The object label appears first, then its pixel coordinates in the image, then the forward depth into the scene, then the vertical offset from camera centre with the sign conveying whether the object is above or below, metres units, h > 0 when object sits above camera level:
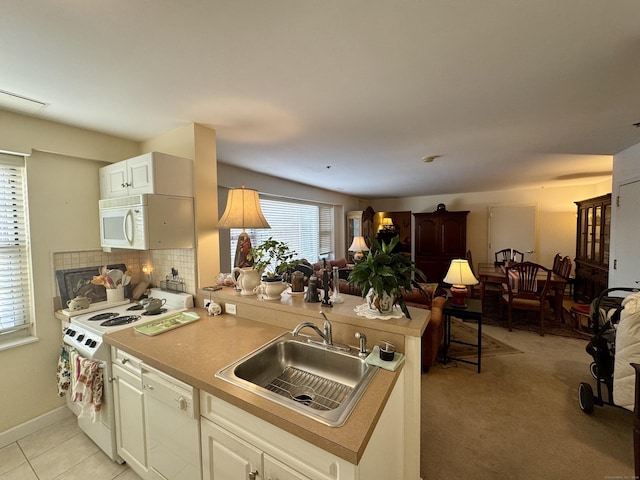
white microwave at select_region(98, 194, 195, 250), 1.90 +0.08
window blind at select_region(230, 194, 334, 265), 4.16 +0.07
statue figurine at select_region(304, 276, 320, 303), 1.77 -0.44
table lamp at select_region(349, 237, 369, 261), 5.70 -0.36
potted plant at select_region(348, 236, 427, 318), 1.38 -0.26
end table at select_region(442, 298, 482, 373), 2.59 -0.87
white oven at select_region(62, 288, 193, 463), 1.68 -0.75
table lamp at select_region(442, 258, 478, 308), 2.70 -0.54
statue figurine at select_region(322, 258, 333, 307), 1.68 -0.40
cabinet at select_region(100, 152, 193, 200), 1.92 +0.45
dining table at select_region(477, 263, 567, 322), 3.71 -0.81
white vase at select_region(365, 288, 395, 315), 1.46 -0.42
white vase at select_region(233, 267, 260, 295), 1.99 -0.38
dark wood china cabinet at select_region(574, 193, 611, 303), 3.86 -0.33
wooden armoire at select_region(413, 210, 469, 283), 6.06 -0.27
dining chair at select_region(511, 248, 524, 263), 5.72 -0.60
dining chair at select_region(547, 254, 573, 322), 3.76 -0.77
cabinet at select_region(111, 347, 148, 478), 1.51 -1.11
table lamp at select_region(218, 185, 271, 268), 2.05 +0.17
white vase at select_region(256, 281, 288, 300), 1.86 -0.43
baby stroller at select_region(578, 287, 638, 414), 1.92 -0.94
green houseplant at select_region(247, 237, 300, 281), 1.96 -0.23
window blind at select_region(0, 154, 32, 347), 1.89 -0.16
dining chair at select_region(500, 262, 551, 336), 3.56 -0.88
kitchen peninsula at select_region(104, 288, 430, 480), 0.89 -0.69
